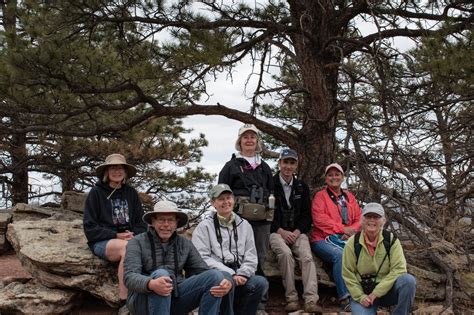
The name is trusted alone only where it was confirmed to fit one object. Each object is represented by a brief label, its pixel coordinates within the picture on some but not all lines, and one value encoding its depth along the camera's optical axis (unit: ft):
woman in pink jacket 19.33
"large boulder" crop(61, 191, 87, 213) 34.47
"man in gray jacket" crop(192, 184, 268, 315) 16.07
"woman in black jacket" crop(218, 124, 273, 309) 18.20
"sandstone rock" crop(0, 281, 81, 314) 18.86
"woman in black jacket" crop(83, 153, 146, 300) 17.62
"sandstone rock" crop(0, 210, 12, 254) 35.63
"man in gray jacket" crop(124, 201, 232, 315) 14.32
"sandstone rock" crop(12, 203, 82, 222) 35.60
